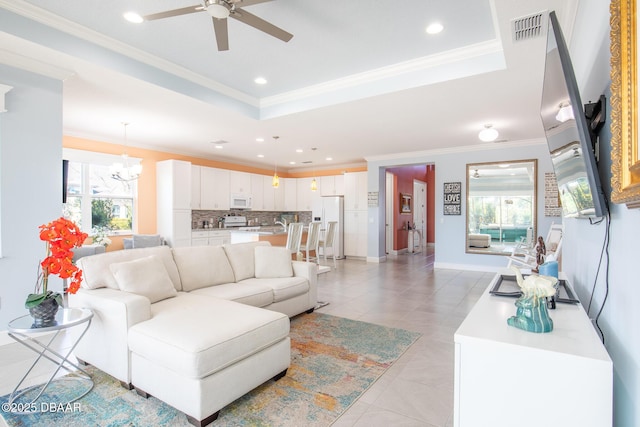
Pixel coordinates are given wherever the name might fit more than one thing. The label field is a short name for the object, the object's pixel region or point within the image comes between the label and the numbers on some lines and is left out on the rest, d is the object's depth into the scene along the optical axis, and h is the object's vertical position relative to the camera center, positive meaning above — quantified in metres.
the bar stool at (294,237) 6.01 -0.43
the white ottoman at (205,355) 1.82 -0.84
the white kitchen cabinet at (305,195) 9.36 +0.52
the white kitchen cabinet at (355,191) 8.54 +0.59
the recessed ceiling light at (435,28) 2.82 +1.61
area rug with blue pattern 1.88 -1.18
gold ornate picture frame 0.80 +0.28
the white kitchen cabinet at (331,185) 9.06 +0.78
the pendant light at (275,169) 5.88 +1.29
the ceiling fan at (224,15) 2.14 +1.34
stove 8.11 -0.20
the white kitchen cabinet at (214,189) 7.44 +0.57
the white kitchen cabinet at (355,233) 8.54 -0.53
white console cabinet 1.04 -0.55
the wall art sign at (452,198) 6.89 +0.31
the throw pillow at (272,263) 3.81 -0.58
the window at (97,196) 5.72 +0.32
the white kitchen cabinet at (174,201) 6.62 +0.25
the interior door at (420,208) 10.69 +0.17
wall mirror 6.25 +0.14
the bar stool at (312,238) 6.43 -0.50
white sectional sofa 1.85 -0.74
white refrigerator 8.79 -0.05
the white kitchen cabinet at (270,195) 9.11 +0.51
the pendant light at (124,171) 5.14 +0.68
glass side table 1.98 -1.13
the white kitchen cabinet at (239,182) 8.10 +0.78
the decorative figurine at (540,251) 2.61 -0.30
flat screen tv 1.20 +0.32
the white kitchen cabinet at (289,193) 9.74 +0.60
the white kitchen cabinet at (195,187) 7.17 +0.58
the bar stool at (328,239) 7.22 -0.58
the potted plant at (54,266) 2.02 -0.32
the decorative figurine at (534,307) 1.26 -0.36
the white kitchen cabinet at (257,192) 8.71 +0.57
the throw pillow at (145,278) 2.49 -0.50
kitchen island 6.04 -0.44
